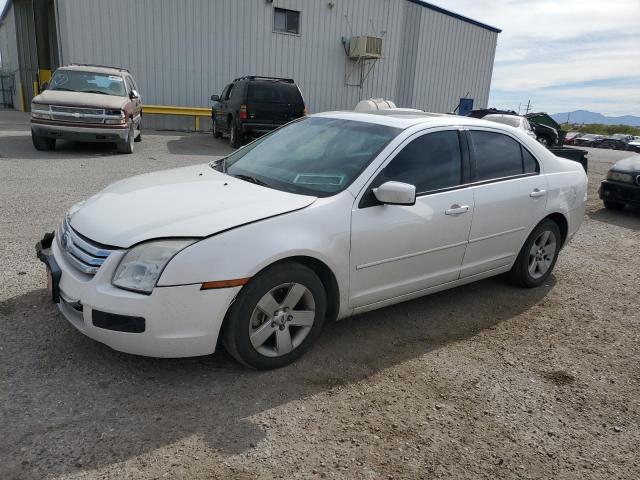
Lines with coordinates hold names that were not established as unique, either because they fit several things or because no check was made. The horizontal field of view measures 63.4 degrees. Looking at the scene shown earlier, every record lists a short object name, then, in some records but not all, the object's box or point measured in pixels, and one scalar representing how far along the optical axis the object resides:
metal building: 16.88
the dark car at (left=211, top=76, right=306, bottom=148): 13.20
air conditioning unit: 19.92
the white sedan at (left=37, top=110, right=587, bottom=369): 2.83
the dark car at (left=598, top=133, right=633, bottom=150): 39.00
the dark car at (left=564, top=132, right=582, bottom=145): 39.47
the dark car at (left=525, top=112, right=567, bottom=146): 19.42
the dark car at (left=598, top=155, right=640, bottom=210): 9.05
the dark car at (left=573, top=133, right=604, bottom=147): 39.34
